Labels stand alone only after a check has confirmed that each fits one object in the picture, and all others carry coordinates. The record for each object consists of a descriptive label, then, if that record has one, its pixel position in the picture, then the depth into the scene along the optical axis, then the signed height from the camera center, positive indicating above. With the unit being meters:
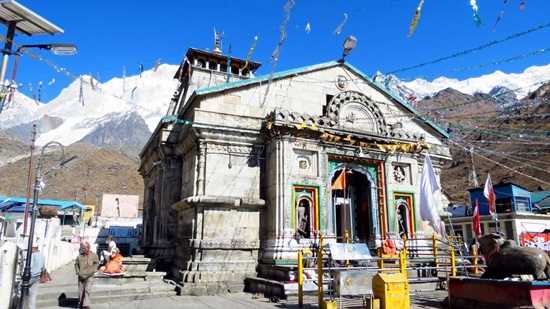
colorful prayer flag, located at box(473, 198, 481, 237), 17.55 +0.35
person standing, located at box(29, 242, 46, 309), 10.44 -1.16
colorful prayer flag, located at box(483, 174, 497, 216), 17.73 +1.64
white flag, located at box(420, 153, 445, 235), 11.80 +1.04
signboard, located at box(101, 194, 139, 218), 55.28 +3.37
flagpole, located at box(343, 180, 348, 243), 17.27 +0.90
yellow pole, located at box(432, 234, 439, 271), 14.24 -0.73
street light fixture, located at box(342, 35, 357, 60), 18.92 +9.07
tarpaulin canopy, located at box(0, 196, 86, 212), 35.84 +2.86
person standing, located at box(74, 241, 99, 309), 11.09 -1.24
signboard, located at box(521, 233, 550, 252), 32.81 -0.81
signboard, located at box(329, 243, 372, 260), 10.09 -0.58
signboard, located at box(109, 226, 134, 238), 41.42 -0.16
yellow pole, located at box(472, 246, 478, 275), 14.80 -0.89
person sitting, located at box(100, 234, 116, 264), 16.27 -0.94
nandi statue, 8.88 -0.70
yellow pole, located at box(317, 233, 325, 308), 9.87 -1.27
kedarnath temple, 15.30 +2.54
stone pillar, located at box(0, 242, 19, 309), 9.80 -1.13
